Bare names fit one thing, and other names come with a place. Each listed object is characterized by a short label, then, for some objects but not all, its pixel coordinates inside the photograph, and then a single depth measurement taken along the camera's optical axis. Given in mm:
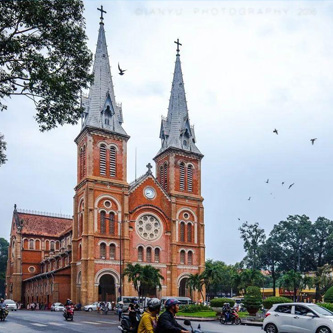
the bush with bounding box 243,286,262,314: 33875
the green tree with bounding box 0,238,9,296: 105712
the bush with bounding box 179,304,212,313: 40094
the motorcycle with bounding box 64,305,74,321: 32794
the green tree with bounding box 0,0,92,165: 17234
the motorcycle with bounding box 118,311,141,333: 14630
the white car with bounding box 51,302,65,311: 55094
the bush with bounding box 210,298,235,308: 43219
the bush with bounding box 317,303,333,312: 32103
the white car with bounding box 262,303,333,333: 18594
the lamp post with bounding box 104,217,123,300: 53588
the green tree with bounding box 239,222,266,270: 82125
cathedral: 57812
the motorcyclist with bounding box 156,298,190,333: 8812
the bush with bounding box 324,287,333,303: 39309
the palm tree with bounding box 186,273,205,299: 57628
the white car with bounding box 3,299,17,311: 53344
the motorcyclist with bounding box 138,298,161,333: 9188
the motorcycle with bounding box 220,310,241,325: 30164
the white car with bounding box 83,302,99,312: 52578
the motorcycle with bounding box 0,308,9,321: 30703
